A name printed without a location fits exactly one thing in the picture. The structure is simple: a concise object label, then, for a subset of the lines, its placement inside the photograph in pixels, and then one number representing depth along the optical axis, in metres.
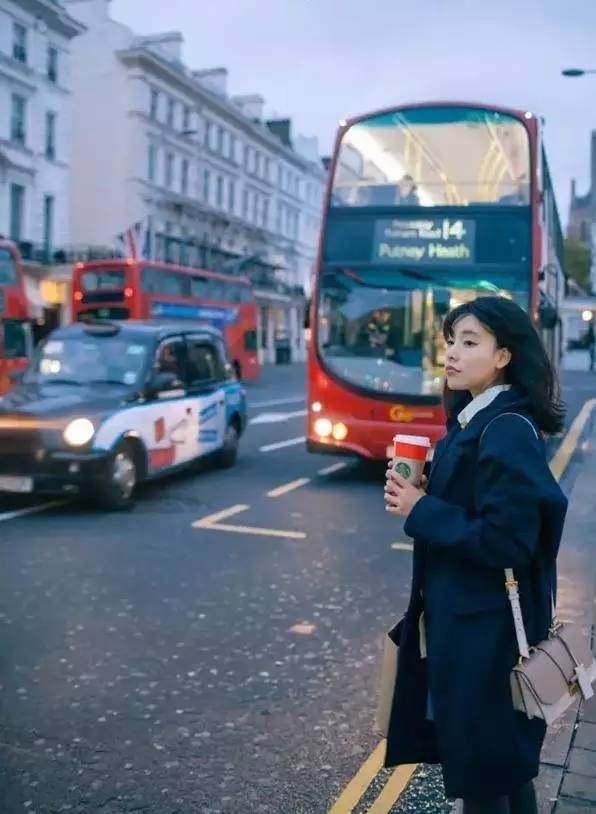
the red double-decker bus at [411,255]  10.83
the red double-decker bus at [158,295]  27.62
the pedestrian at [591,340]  52.21
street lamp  25.48
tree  92.38
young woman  2.36
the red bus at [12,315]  18.95
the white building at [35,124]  38.75
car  8.86
